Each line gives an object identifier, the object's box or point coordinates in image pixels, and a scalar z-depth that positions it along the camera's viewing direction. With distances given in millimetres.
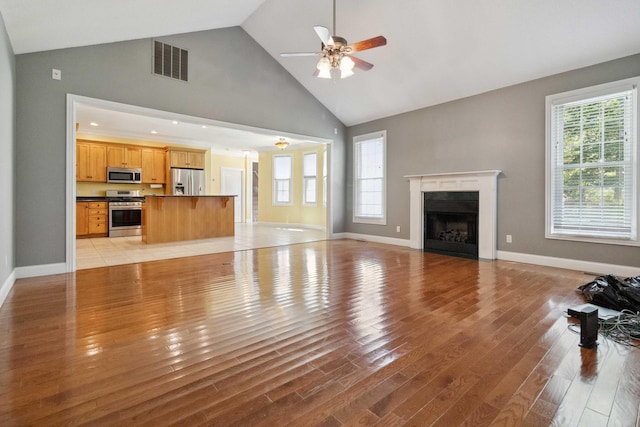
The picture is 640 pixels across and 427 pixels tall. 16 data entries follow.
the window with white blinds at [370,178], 7004
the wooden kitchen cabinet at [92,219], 7516
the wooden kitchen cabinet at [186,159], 9117
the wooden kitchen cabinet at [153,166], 8844
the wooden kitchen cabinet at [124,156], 8234
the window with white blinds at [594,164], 3924
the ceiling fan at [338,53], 3340
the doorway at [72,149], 4113
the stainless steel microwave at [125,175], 8164
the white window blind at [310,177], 10023
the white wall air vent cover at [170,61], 4816
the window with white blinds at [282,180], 10789
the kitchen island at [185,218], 6637
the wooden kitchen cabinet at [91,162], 7848
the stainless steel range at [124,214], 7867
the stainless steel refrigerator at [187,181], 9141
